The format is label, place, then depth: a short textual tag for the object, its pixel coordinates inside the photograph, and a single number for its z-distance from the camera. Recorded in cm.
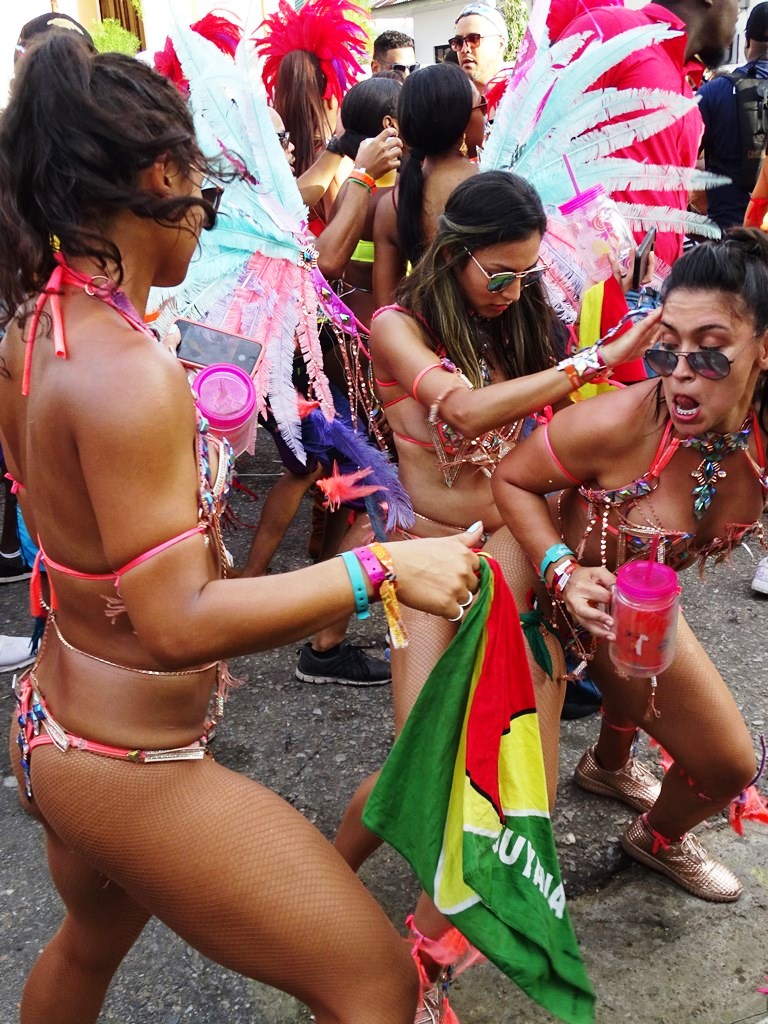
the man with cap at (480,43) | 487
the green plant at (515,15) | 1348
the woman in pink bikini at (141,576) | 128
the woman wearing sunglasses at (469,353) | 246
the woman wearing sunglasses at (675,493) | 196
